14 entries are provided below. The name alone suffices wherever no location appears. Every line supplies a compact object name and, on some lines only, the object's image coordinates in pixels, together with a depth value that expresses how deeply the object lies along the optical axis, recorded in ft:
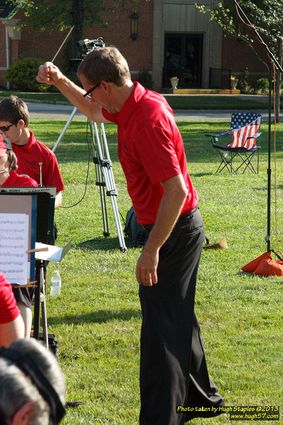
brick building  206.01
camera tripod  46.27
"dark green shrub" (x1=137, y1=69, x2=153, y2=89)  203.50
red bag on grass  40.65
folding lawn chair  77.67
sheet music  23.20
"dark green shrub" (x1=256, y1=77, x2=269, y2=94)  203.64
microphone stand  33.46
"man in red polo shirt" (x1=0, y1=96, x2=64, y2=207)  31.21
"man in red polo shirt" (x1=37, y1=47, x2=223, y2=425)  20.43
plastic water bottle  33.18
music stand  23.54
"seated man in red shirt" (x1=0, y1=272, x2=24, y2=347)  17.06
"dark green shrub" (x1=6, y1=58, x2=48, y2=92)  187.59
